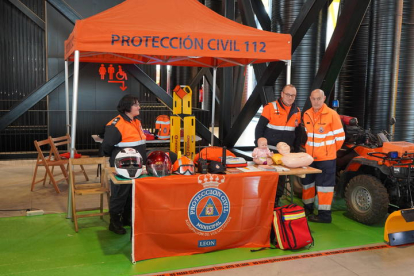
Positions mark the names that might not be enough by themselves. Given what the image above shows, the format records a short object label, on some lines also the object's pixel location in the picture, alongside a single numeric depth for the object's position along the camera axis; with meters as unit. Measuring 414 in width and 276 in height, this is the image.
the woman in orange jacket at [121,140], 5.45
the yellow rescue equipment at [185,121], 9.06
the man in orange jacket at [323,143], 6.07
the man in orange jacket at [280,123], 6.43
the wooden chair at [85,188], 5.70
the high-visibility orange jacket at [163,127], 9.34
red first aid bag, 5.17
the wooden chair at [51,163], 7.53
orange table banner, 4.78
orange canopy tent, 5.52
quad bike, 5.85
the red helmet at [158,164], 4.89
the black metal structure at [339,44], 7.08
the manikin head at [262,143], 5.82
